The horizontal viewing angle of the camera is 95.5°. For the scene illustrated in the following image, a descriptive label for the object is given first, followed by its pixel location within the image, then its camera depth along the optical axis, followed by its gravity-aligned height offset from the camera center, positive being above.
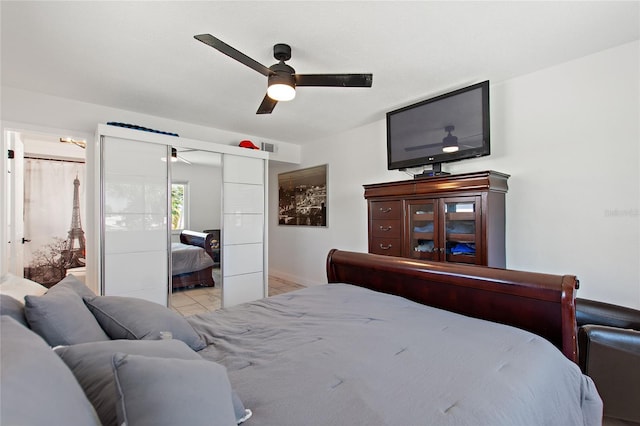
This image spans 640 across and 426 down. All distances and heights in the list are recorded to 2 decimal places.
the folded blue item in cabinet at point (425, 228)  2.96 -0.14
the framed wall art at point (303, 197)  4.87 +0.34
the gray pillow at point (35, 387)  0.48 -0.32
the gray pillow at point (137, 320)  1.19 -0.44
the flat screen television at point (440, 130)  2.74 +0.89
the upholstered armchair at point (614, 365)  1.51 -0.82
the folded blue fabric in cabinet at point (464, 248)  2.66 -0.32
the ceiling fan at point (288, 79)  2.08 +1.01
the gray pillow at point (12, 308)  0.89 -0.29
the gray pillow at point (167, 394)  0.63 -0.41
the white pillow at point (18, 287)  1.11 -0.29
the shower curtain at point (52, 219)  4.86 -0.02
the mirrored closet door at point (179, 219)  3.14 -0.03
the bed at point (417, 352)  0.89 -0.57
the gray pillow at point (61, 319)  0.95 -0.35
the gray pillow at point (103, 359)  0.74 -0.43
